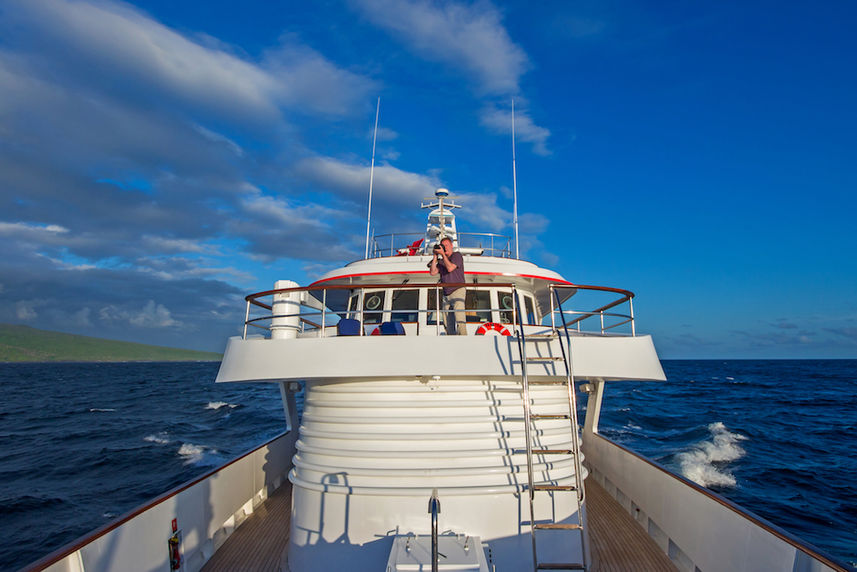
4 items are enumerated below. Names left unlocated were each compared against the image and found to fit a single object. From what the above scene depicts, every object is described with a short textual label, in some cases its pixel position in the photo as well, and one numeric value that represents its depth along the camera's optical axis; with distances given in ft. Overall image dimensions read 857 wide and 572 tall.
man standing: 19.76
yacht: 15.98
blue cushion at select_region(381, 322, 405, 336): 17.95
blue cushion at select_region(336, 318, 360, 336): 18.22
